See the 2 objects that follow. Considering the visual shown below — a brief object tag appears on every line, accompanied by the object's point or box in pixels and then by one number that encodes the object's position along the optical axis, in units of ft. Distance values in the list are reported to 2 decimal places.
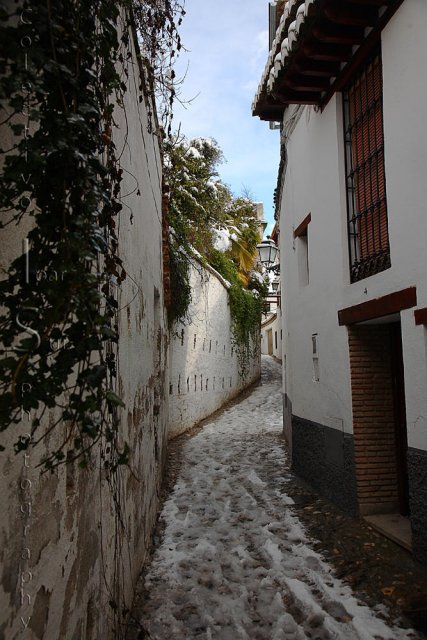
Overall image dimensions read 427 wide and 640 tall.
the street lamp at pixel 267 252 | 35.58
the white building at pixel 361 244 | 13.14
